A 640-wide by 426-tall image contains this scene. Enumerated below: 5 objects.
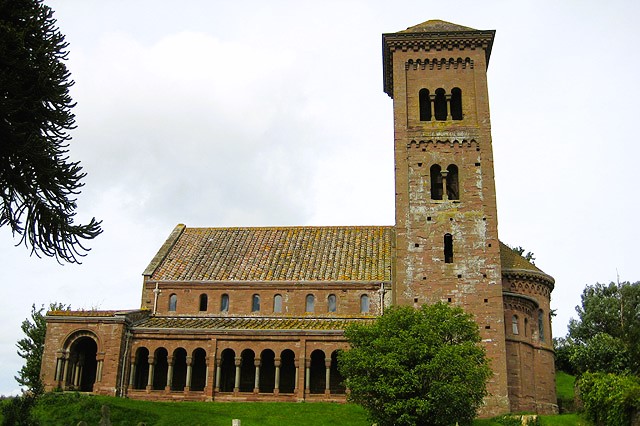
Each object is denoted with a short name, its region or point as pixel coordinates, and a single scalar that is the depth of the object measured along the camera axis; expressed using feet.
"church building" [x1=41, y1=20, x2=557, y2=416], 154.20
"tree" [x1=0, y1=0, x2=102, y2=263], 59.77
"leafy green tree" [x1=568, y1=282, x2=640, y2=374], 196.03
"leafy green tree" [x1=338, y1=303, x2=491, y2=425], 111.55
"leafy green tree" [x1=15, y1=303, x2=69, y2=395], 208.13
